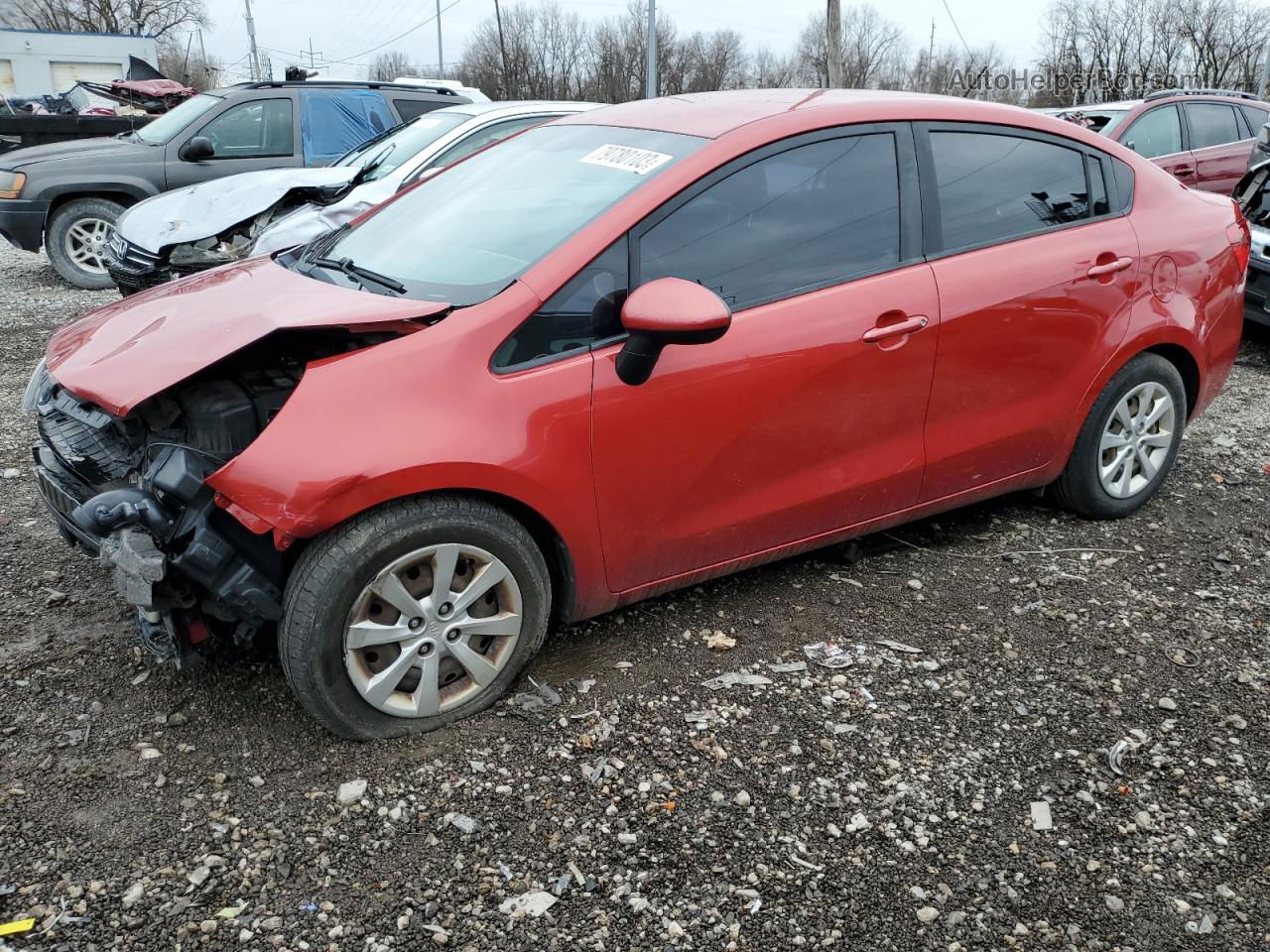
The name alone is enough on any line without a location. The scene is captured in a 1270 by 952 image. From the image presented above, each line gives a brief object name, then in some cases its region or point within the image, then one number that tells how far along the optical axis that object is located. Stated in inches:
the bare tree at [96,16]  2554.1
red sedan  108.7
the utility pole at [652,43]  1162.0
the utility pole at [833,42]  862.5
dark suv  375.9
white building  2076.8
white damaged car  282.4
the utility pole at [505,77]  1844.2
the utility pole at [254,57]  2733.8
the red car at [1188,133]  409.7
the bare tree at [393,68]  3234.0
